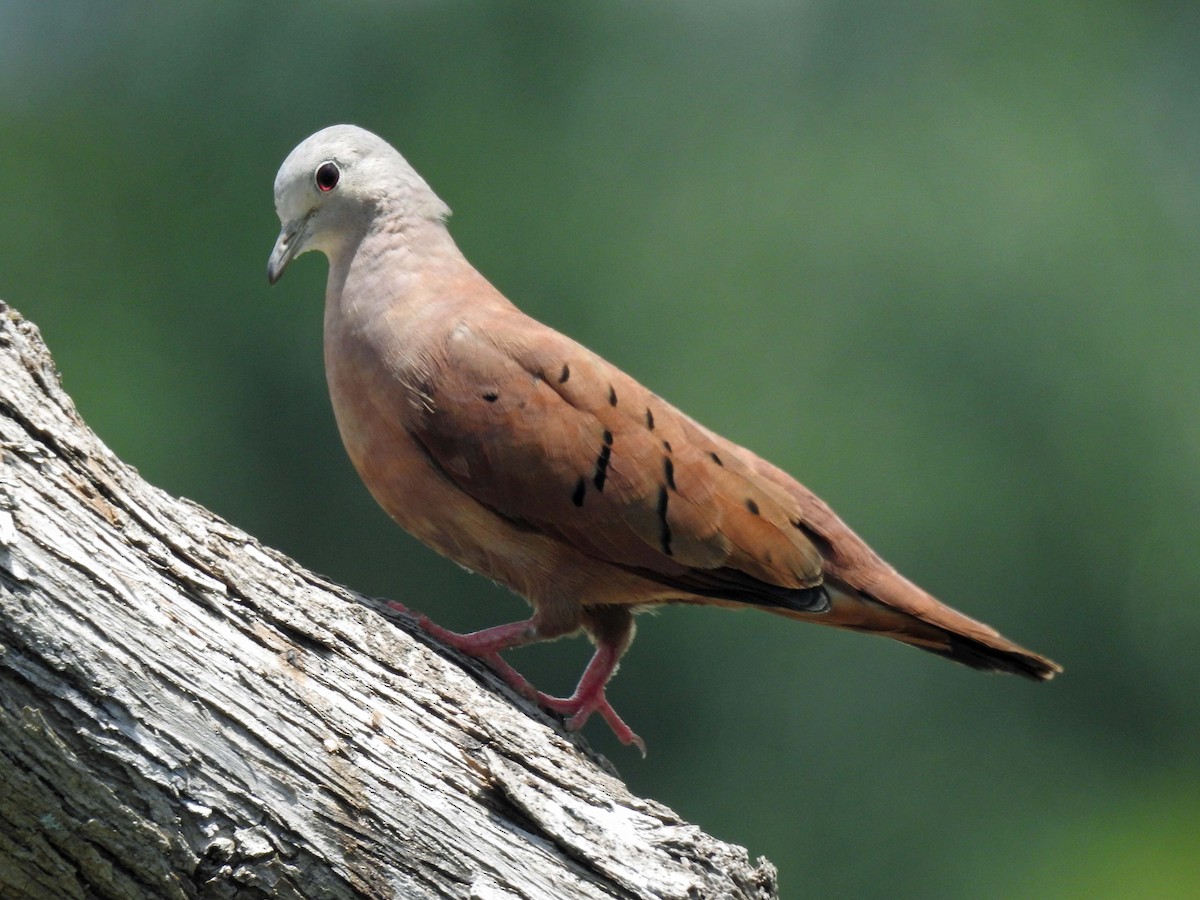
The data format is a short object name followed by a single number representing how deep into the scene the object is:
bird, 6.91
